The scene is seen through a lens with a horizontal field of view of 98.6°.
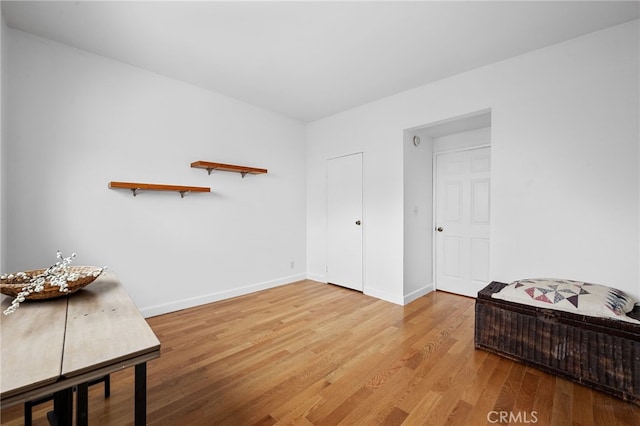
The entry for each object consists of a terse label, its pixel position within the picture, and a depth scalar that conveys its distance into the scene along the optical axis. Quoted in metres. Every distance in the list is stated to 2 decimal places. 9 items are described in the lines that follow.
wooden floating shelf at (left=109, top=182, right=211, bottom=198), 2.74
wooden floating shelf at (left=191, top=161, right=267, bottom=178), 3.29
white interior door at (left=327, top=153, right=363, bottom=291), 4.13
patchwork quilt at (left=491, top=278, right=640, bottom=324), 1.92
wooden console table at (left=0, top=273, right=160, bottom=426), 0.80
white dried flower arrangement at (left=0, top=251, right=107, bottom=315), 1.29
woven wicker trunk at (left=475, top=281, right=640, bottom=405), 1.79
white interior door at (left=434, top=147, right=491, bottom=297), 3.73
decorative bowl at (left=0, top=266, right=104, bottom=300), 1.32
